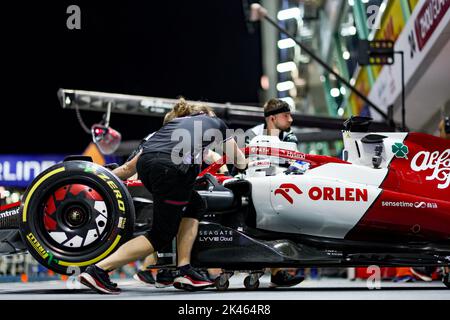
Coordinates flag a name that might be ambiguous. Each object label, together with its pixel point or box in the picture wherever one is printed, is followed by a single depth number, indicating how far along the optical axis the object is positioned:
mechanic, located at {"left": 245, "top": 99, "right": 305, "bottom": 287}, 6.61
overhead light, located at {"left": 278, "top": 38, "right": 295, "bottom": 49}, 37.88
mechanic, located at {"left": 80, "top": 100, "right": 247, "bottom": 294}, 5.11
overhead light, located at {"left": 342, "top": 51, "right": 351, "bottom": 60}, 20.59
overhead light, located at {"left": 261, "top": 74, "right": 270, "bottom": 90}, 43.79
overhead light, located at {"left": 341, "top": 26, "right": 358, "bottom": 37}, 18.81
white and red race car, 5.69
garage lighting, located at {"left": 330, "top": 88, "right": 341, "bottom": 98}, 23.31
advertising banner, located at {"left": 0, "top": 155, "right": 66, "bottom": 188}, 12.29
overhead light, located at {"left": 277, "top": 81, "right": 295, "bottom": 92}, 43.34
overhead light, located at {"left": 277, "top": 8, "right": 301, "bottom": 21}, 34.09
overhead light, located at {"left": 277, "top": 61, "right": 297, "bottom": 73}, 40.52
